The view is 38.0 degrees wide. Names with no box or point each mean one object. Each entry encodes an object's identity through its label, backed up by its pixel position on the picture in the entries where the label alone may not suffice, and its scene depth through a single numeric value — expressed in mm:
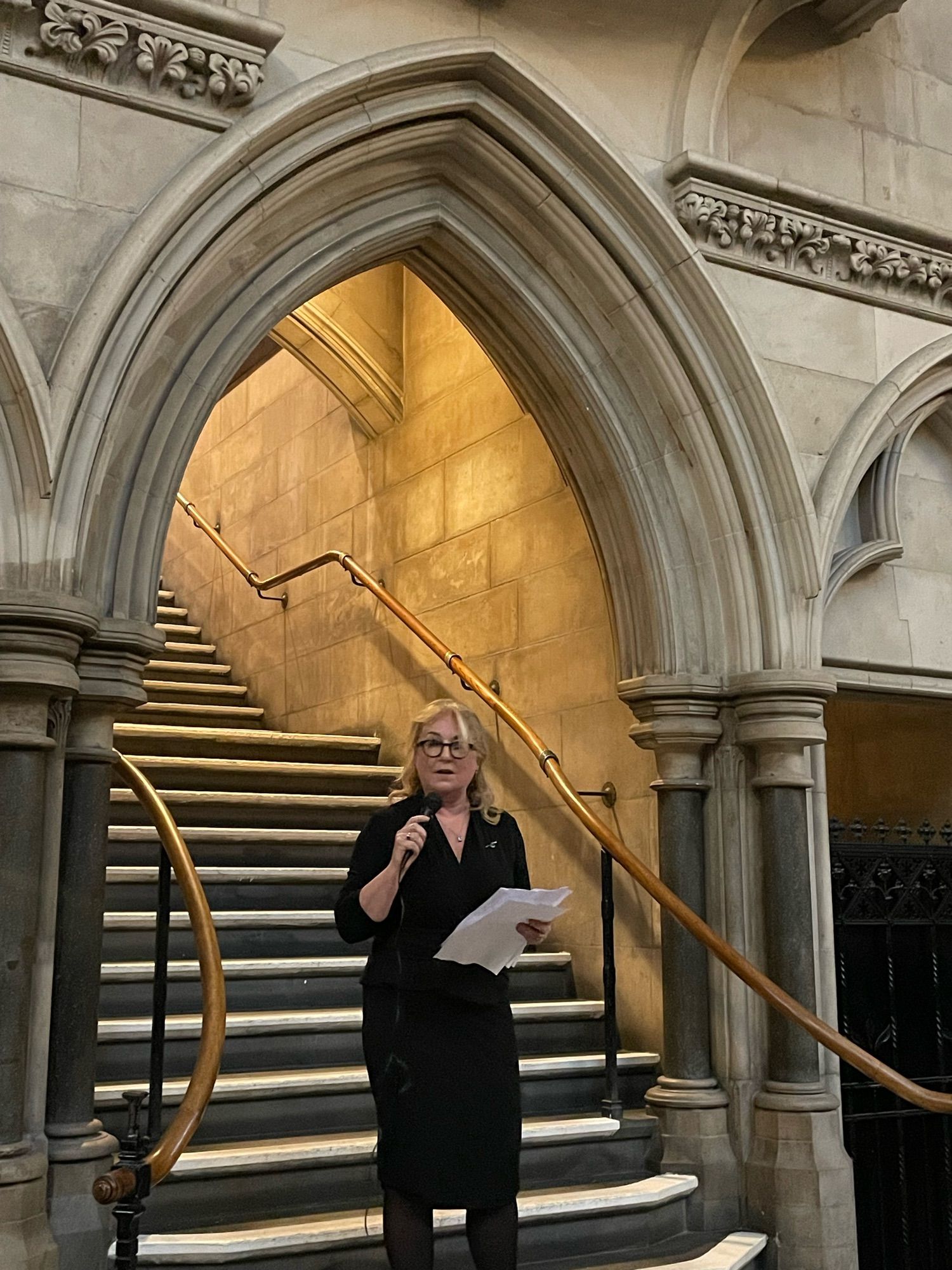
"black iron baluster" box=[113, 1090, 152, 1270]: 2115
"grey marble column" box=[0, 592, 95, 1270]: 2734
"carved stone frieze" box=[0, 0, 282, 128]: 3080
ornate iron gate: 3920
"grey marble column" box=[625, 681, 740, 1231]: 3660
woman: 2248
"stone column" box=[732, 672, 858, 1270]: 3561
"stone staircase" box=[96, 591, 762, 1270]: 3049
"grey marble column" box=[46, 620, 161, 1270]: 2828
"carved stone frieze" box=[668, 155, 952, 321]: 3984
